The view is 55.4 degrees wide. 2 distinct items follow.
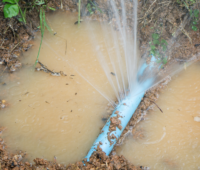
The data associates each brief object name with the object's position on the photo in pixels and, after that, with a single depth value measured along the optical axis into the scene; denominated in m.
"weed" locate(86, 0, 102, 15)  3.79
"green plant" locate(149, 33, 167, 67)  3.34
